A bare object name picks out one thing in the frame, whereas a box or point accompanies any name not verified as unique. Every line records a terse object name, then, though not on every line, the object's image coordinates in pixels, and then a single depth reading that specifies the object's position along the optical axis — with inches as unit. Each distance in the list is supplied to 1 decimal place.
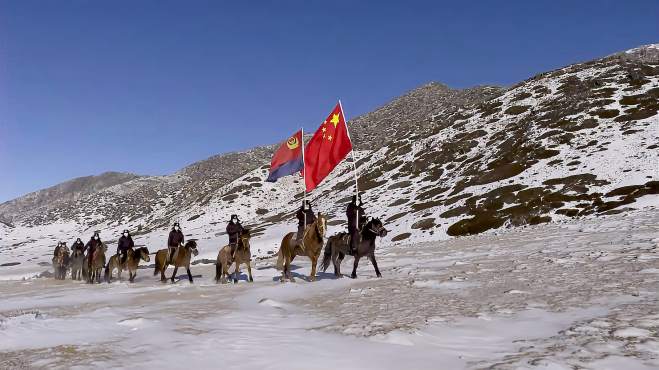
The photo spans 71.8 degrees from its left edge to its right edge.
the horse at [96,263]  995.9
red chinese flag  691.4
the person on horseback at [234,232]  738.8
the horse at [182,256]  815.3
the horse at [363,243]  638.5
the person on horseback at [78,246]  1101.6
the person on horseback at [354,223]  652.7
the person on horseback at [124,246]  955.3
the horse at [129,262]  925.8
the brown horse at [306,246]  641.0
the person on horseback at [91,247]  1013.2
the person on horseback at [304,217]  726.1
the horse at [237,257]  736.3
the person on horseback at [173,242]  836.0
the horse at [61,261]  1171.3
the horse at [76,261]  1107.3
